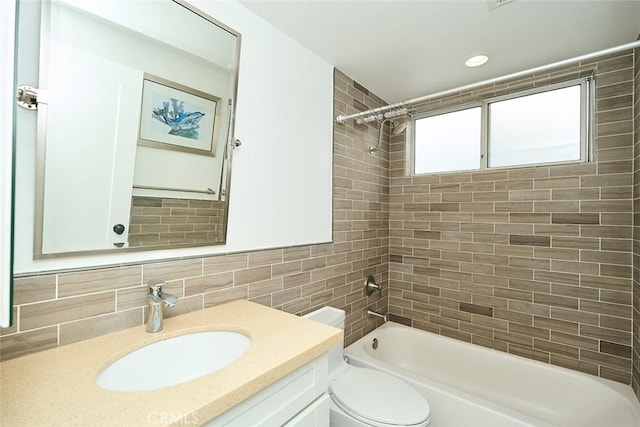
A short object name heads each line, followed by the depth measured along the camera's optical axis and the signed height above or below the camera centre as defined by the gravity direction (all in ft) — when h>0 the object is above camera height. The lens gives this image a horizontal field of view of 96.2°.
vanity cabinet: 2.39 -1.76
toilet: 4.32 -2.98
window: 6.45 +2.32
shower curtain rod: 4.08 +2.46
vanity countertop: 1.97 -1.40
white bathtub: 5.04 -3.39
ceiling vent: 4.47 +3.45
